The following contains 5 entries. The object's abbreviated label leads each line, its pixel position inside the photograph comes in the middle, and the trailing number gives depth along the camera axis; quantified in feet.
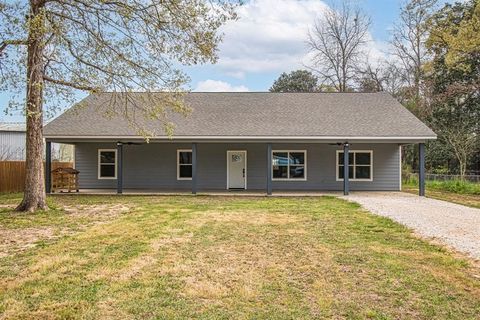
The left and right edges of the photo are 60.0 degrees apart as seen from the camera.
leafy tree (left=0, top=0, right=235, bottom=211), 32.63
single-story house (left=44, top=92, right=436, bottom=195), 58.08
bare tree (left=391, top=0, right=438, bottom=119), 91.15
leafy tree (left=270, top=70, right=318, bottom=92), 118.01
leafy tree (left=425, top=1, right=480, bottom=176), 74.29
